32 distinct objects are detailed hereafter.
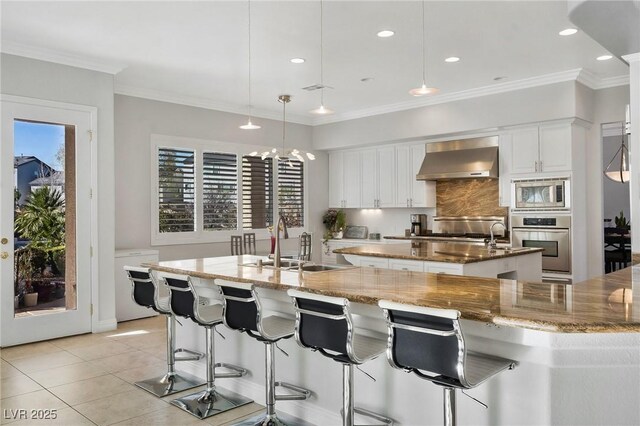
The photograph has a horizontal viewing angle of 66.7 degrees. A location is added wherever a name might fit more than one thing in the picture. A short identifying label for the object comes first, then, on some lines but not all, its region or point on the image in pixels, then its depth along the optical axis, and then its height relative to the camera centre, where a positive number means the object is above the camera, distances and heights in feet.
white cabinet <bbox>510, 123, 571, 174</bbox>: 19.10 +2.62
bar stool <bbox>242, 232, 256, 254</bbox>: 23.11 -1.32
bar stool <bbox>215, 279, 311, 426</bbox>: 9.29 -2.20
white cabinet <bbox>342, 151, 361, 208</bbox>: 26.96 +1.98
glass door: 15.51 -0.15
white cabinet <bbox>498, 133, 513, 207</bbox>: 20.81 +1.95
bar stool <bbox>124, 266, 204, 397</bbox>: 11.84 -2.92
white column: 13.33 +1.80
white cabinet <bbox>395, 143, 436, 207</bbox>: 24.29 +1.62
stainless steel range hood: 21.18 +2.49
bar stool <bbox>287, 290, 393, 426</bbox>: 7.66 -1.96
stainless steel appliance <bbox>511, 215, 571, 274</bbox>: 19.12 -0.97
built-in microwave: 19.10 +0.79
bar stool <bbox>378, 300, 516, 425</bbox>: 6.39 -1.87
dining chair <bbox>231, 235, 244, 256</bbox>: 22.17 -1.35
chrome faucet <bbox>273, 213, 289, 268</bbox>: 12.26 -0.88
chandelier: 24.59 +4.42
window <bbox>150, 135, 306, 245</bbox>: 21.39 +1.19
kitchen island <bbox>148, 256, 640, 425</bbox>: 6.72 -2.00
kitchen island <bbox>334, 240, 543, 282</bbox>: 14.26 -1.42
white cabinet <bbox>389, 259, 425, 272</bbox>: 15.10 -1.60
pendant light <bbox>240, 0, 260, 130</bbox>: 12.51 +5.40
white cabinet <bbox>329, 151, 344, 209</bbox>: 27.86 +2.08
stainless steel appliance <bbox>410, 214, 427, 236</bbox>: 24.89 -0.50
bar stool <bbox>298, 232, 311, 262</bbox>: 21.38 -1.42
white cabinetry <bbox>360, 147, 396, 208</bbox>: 25.49 +1.98
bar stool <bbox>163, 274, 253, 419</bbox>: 10.69 -2.88
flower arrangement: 28.07 -0.40
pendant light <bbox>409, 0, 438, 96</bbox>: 11.62 +5.26
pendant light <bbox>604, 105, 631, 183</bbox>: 19.89 +1.76
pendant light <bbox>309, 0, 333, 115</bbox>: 12.97 +5.38
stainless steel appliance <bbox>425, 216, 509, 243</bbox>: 21.97 -0.70
